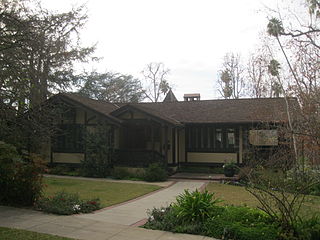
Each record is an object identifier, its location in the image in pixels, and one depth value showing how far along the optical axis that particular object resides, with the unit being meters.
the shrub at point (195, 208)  7.66
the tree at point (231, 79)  35.89
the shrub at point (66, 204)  8.85
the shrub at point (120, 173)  17.84
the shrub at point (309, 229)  6.19
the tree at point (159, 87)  51.28
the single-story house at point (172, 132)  18.73
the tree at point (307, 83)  11.84
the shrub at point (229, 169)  17.59
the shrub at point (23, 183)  9.56
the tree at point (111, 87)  37.62
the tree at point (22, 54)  8.70
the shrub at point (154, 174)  16.95
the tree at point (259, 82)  17.97
